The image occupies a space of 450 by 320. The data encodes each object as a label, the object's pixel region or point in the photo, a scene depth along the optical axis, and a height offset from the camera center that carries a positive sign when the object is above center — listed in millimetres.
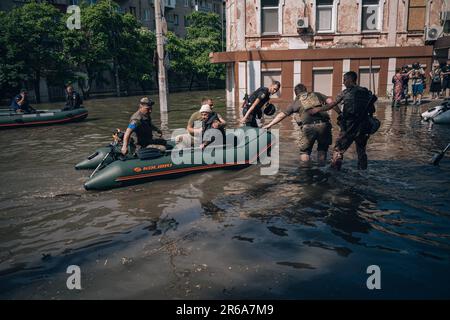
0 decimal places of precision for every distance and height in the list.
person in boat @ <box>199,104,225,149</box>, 8133 -650
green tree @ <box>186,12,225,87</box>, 45250 +6245
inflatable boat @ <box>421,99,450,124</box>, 12891 -915
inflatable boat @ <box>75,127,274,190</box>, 7285 -1412
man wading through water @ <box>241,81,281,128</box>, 8747 -280
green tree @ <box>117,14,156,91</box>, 35906 +4300
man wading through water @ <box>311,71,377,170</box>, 6980 -434
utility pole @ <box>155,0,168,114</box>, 17047 +1515
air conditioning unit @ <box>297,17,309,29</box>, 21234 +3904
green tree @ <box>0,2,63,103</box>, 28219 +4172
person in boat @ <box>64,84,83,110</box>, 17419 -216
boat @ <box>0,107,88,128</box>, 15430 -873
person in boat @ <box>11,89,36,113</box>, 15962 -278
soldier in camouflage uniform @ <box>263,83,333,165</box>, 7535 -549
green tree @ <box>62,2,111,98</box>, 32281 +4667
